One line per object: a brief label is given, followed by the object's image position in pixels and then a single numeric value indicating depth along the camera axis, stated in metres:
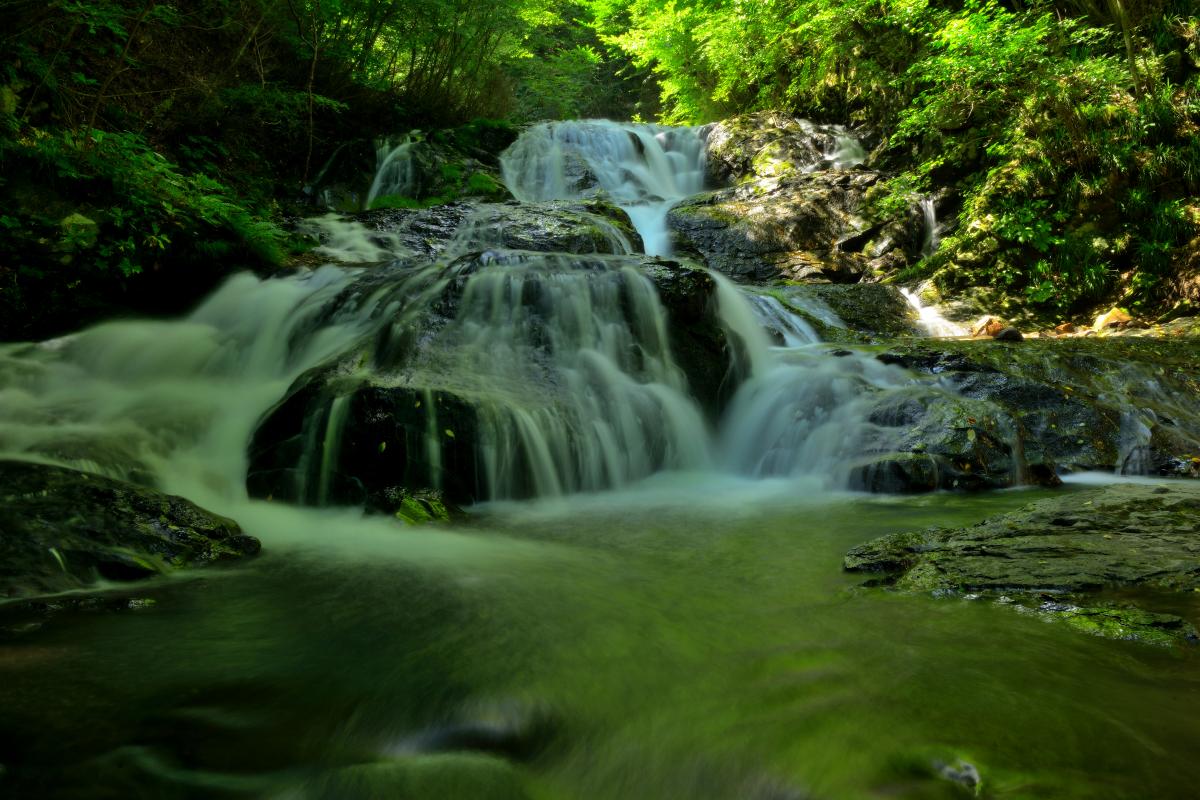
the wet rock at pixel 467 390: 4.16
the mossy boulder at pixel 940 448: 4.28
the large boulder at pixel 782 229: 9.98
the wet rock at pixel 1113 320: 7.75
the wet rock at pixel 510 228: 8.27
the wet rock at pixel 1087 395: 4.69
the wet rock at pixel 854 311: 7.71
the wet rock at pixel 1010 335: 7.42
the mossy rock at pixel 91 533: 2.52
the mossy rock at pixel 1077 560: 1.91
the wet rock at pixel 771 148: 12.48
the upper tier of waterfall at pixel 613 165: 11.87
